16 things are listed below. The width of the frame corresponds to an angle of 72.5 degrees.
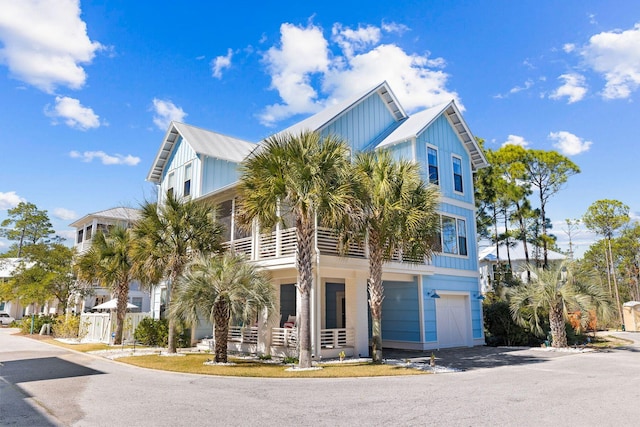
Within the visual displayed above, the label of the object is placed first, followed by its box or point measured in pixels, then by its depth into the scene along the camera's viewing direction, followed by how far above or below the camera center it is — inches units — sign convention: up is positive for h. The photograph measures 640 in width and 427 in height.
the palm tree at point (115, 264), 869.2 +89.0
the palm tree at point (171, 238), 688.4 +112.5
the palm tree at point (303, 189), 533.3 +145.5
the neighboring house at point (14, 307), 1747.9 +11.3
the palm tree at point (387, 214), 576.4 +123.2
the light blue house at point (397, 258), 668.1 +97.5
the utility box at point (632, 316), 1336.1 -24.3
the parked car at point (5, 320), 1798.7 -40.4
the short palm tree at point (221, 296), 564.7 +16.9
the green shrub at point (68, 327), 1040.8 -42.5
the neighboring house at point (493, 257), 1796.3 +219.3
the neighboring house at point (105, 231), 1357.0 +242.4
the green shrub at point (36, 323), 1240.8 -36.1
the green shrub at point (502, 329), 854.5 -41.0
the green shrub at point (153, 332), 840.3 -43.3
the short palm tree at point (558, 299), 754.8 +15.8
